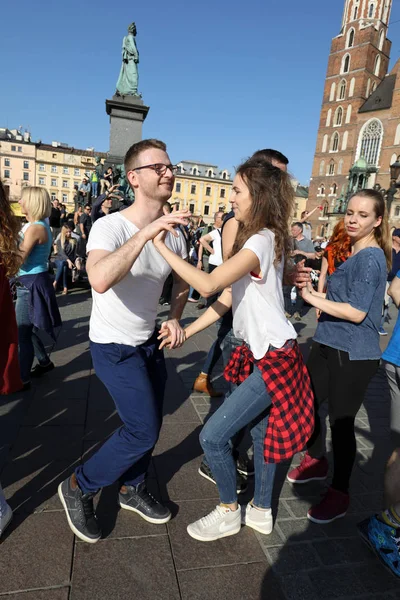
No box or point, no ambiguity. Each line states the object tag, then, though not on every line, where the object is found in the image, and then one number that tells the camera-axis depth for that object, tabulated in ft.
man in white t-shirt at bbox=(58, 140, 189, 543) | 7.43
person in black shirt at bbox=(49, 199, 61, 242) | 31.43
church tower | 195.21
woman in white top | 7.10
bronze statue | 47.44
